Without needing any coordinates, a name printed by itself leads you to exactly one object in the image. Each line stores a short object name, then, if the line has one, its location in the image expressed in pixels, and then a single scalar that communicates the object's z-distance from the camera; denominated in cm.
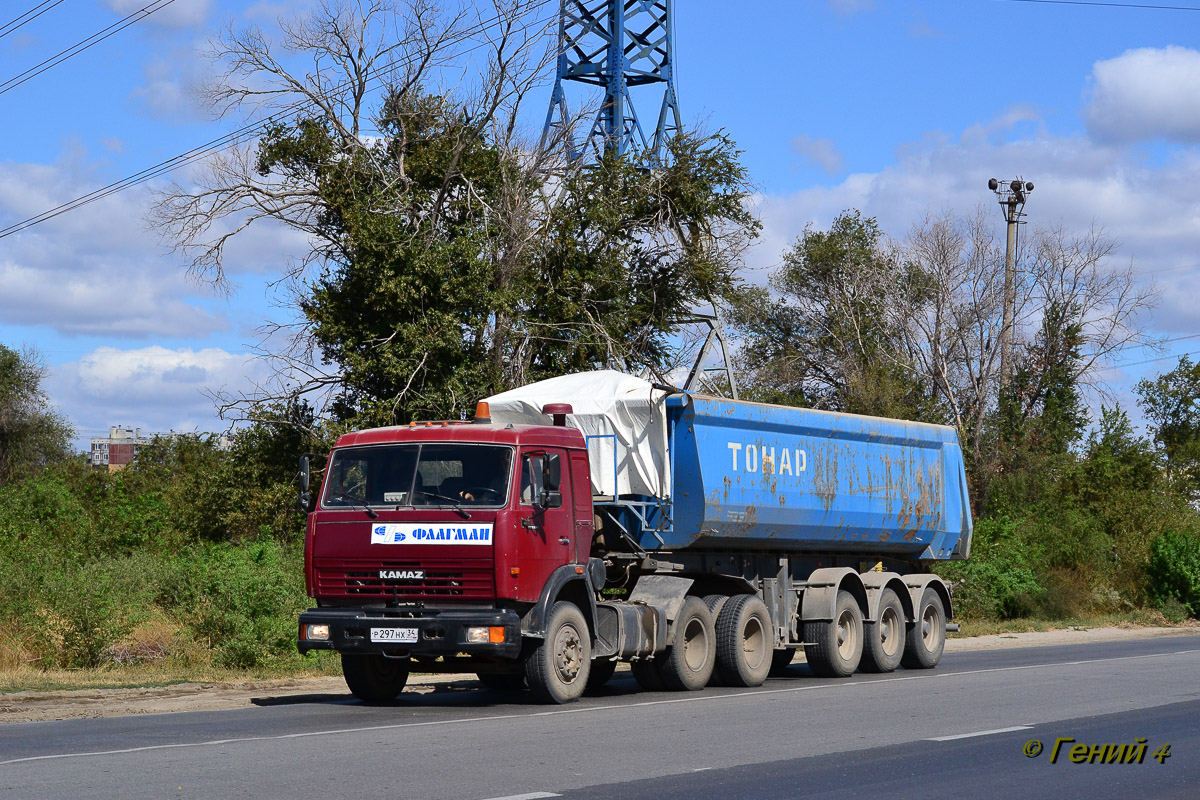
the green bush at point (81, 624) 1753
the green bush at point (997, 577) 3125
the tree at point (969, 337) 4406
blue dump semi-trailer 1286
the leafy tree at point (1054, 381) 4428
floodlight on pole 4197
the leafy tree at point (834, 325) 4487
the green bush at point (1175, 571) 3378
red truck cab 1269
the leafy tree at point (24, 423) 5703
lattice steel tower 2994
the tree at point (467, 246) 2570
